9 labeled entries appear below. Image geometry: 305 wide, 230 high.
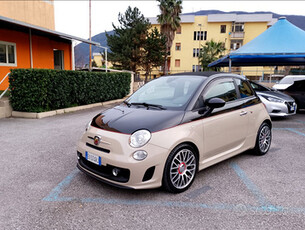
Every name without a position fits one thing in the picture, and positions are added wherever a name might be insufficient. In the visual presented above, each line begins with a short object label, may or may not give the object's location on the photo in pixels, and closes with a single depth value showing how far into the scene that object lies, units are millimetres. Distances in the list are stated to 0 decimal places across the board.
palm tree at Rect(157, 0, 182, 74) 33969
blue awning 9844
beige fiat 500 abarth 2842
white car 10802
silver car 8273
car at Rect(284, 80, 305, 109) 10125
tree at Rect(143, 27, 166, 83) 27750
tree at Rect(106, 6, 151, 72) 27344
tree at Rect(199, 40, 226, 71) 38344
